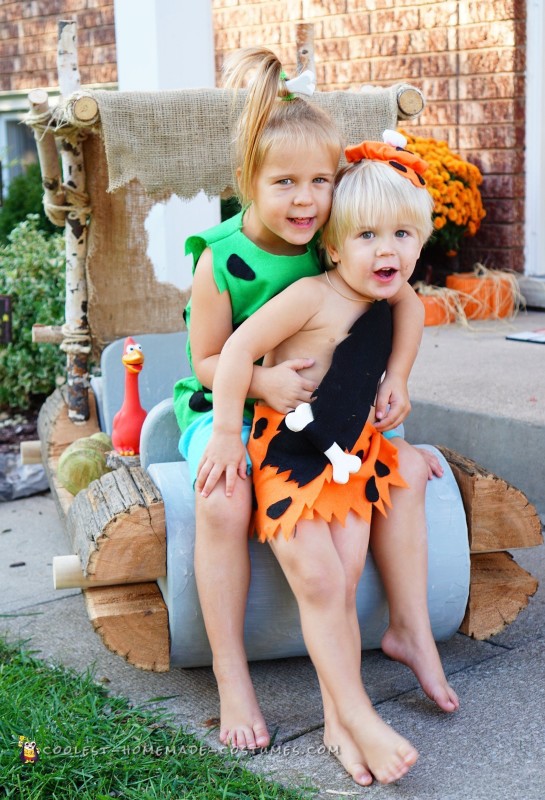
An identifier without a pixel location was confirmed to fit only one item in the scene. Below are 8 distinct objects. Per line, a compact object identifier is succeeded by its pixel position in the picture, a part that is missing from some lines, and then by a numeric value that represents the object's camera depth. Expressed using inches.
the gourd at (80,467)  132.2
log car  93.7
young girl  89.4
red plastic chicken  128.7
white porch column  185.2
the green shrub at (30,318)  194.9
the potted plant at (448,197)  223.5
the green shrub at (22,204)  292.7
